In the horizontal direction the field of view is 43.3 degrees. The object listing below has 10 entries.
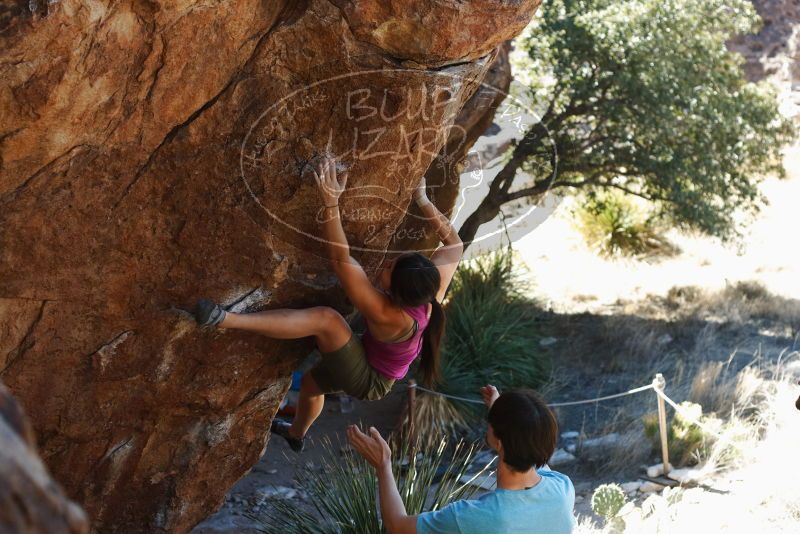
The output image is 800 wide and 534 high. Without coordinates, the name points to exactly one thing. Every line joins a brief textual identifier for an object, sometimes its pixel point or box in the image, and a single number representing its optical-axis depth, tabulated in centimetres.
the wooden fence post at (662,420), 690
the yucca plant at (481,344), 877
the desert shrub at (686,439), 746
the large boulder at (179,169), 385
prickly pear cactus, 528
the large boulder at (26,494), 146
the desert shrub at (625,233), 1366
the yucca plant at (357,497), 496
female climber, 443
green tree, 976
